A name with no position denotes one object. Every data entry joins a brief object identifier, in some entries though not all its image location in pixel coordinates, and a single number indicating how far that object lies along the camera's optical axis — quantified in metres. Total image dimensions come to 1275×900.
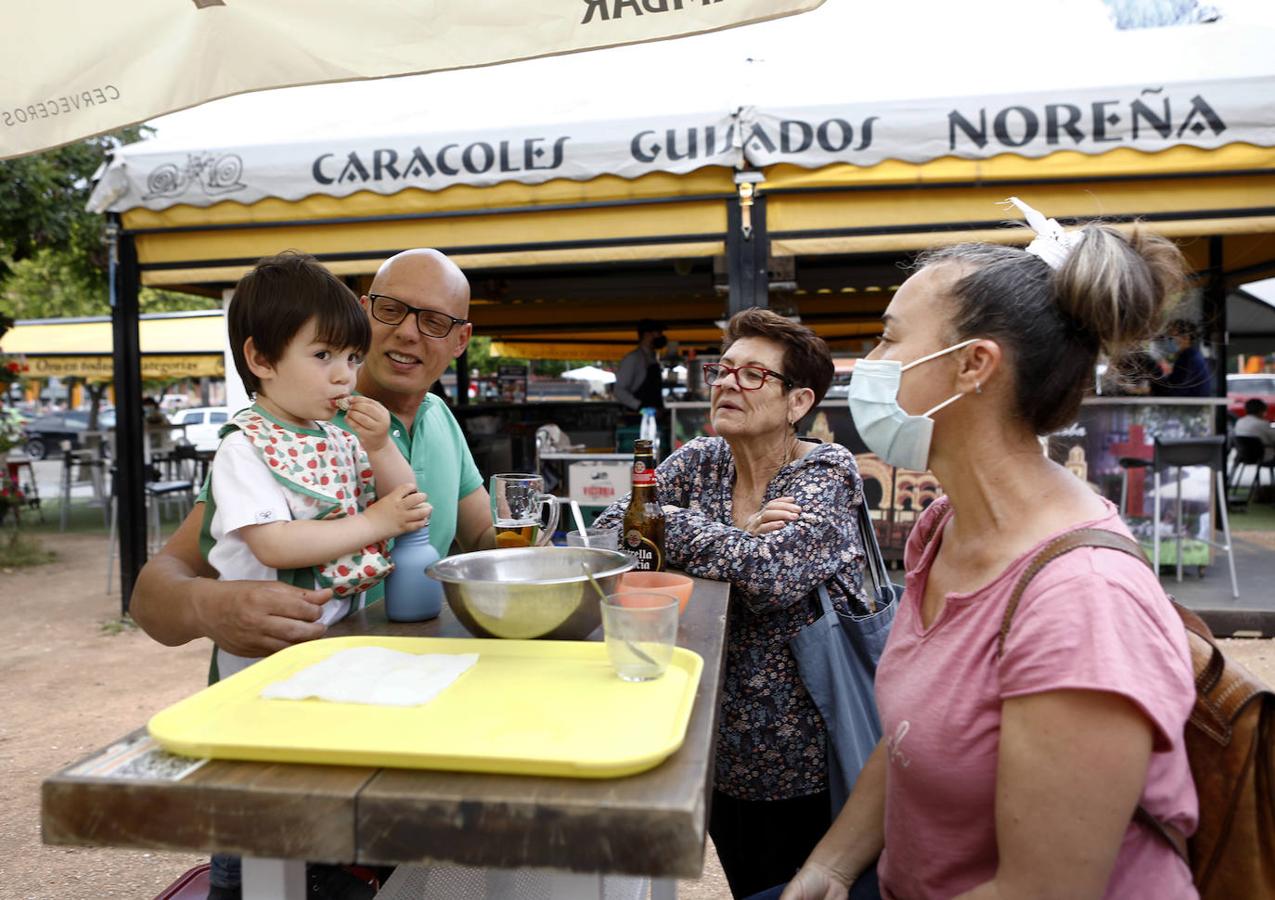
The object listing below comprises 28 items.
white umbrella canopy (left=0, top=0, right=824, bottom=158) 1.90
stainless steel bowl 1.48
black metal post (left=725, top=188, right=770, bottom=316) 5.45
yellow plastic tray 1.02
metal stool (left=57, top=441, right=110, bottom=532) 12.50
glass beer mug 2.06
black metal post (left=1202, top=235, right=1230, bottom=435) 7.75
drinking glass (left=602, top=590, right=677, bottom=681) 1.30
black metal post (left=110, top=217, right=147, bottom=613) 6.17
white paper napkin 1.23
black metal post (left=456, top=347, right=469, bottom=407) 11.88
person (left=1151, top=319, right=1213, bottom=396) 6.89
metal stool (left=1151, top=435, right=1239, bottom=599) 6.07
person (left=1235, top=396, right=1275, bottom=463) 13.09
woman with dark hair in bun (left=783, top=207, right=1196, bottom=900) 1.19
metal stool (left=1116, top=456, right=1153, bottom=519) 6.48
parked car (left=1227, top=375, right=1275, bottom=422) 19.38
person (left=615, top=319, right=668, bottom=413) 9.12
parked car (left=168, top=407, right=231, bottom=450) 21.10
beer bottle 2.20
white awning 4.87
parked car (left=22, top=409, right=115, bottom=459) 26.27
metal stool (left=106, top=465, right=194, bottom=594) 7.45
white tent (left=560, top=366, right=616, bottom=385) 27.62
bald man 2.05
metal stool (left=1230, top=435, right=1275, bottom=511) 12.62
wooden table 0.93
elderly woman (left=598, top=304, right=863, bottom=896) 2.17
